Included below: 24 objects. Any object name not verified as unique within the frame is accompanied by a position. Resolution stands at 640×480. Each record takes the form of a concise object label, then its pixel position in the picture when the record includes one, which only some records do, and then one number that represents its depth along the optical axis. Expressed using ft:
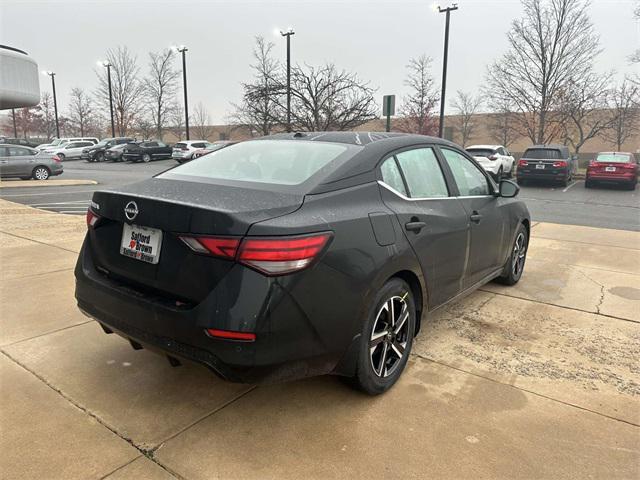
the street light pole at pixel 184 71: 120.37
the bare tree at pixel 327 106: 63.16
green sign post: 43.06
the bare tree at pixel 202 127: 205.51
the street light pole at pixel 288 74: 64.64
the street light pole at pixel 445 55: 71.51
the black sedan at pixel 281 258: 7.16
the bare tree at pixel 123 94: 153.58
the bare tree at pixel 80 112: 187.62
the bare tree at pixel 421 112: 100.78
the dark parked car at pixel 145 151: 110.22
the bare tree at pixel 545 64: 86.63
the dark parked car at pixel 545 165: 61.77
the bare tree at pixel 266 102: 66.69
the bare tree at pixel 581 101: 88.17
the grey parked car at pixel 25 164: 61.87
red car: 59.77
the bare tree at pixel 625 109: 93.81
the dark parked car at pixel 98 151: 116.51
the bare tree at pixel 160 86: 150.61
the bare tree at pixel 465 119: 151.84
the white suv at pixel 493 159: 62.90
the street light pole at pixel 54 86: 163.63
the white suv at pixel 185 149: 103.09
